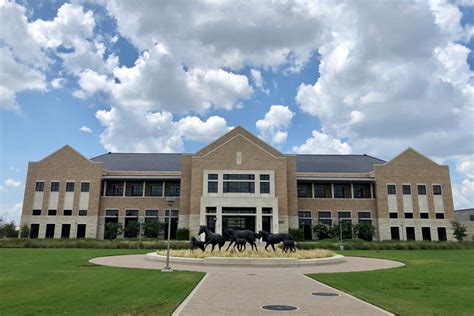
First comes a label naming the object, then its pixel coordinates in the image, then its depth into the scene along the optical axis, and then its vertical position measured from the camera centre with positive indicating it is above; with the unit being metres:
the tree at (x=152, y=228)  53.91 +0.61
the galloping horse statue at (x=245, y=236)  24.67 -0.19
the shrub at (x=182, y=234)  51.94 -0.18
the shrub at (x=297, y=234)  51.39 -0.08
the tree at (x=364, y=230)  54.28 +0.47
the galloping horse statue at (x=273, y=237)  24.52 -0.24
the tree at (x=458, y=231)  52.84 +0.48
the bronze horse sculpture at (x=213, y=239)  24.21 -0.38
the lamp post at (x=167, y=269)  17.99 -1.70
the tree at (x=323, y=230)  54.72 +0.50
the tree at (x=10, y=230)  54.83 +0.21
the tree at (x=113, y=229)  54.59 +0.45
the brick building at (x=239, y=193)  54.19 +5.90
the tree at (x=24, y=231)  53.91 +0.08
